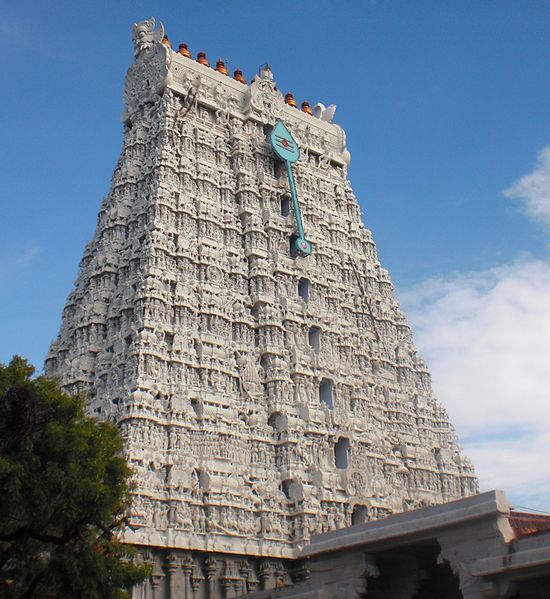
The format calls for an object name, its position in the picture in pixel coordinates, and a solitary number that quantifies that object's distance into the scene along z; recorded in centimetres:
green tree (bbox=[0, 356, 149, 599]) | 2133
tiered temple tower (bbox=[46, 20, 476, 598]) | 3409
